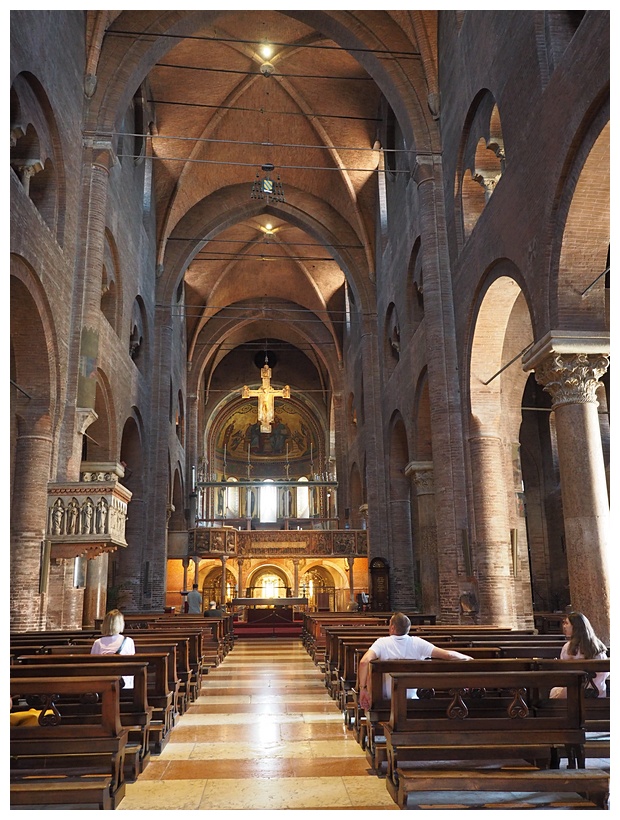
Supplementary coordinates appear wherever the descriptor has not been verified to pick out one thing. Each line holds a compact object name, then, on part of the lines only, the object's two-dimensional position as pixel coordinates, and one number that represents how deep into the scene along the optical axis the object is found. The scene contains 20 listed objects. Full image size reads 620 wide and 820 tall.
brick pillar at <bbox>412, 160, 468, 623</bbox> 14.52
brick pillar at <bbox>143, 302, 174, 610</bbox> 22.27
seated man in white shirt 5.99
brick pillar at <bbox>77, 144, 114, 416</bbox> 14.14
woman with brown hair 5.69
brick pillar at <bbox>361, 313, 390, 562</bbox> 22.80
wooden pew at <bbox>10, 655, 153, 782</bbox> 5.33
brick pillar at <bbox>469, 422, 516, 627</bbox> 13.38
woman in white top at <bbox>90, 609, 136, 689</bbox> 6.76
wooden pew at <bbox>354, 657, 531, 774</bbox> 5.42
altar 23.88
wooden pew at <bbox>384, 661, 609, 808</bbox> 4.61
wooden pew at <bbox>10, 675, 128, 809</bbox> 4.50
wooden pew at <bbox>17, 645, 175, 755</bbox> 6.20
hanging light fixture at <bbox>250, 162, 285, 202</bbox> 17.98
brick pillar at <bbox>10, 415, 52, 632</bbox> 11.91
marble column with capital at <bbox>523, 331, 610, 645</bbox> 9.38
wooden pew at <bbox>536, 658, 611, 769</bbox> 5.25
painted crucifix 36.22
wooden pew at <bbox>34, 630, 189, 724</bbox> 6.49
